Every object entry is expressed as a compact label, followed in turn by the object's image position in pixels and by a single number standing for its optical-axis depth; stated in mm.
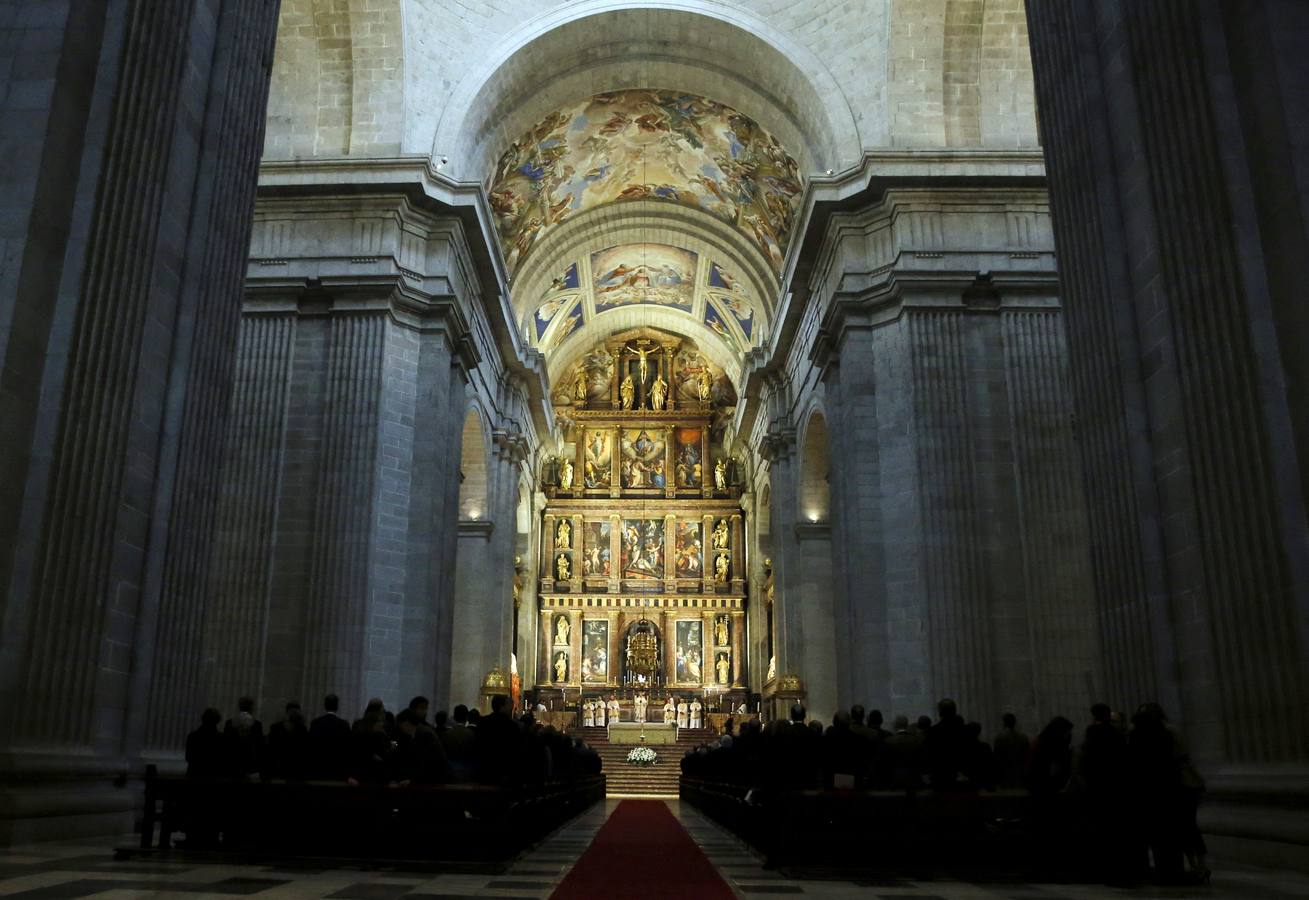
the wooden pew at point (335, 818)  6348
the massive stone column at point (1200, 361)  5594
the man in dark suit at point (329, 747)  7656
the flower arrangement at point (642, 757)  24078
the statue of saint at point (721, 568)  33344
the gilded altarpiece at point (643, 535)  32156
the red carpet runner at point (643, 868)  5773
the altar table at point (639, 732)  25594
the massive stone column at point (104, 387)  5859
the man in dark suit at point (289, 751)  7680
